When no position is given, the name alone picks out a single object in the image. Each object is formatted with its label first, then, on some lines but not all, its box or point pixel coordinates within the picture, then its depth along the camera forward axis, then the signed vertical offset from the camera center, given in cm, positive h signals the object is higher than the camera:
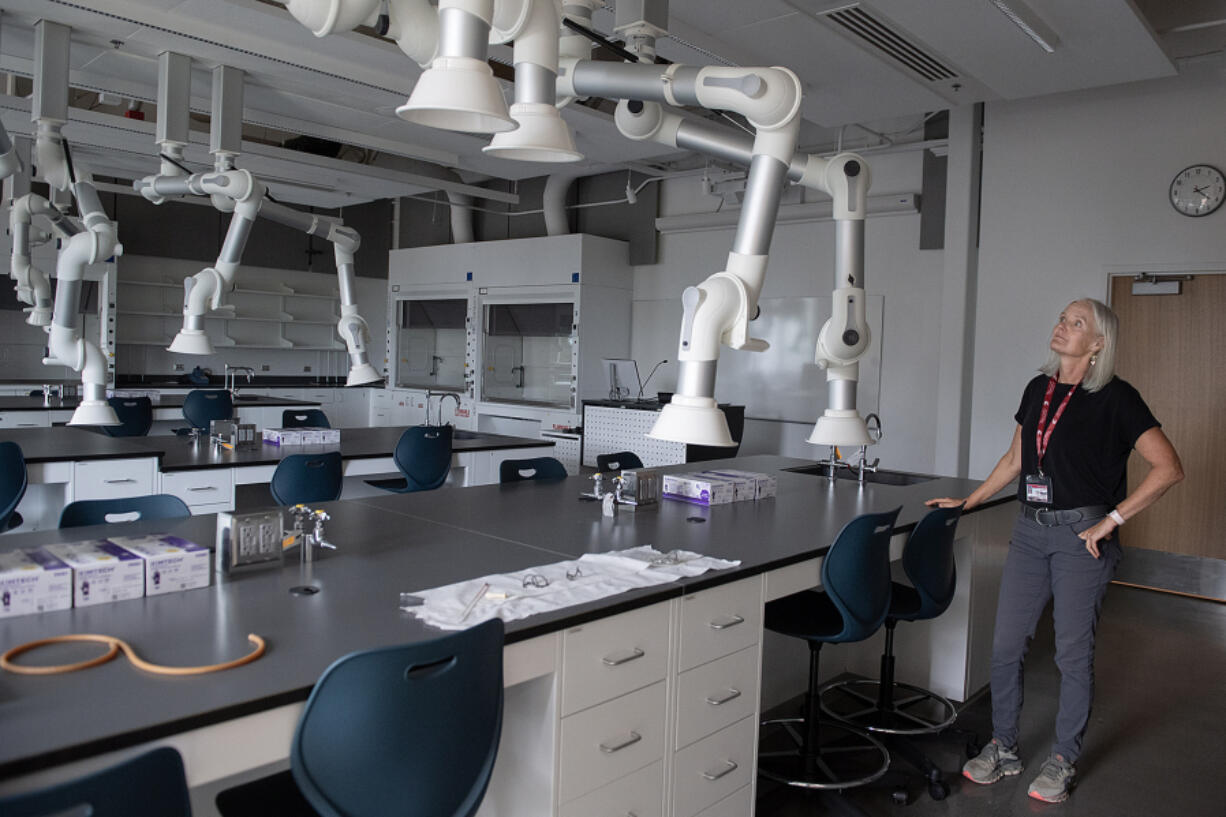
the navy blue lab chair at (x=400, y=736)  136 -59
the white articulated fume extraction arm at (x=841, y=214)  240 +53
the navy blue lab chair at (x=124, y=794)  99 -52
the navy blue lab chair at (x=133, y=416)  607 -33
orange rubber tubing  138 -48
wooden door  501 +9
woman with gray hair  261 -30
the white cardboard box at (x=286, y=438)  470 -34
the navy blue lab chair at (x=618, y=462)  399 -36
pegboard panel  667 -41
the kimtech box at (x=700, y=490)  314 -37
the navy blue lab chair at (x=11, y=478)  346 -46
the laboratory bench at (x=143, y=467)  393 -45
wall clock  485 +124
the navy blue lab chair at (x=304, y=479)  386 -47
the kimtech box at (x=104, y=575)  169 -41
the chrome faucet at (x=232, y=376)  823 -2
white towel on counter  175 -46
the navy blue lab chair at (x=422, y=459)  454 -42
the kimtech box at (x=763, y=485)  334 -36
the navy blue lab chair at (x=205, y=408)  678 -28
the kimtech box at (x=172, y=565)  178 -41
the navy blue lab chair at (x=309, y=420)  583 -30
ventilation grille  388 +172
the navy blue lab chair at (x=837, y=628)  248 -71
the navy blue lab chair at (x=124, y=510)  245 -41
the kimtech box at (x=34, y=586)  160 -42
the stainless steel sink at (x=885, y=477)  402 -38
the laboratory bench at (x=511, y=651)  128 -49
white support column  583 +74
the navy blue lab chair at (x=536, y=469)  358 -36
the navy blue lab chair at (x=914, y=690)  277 -115
